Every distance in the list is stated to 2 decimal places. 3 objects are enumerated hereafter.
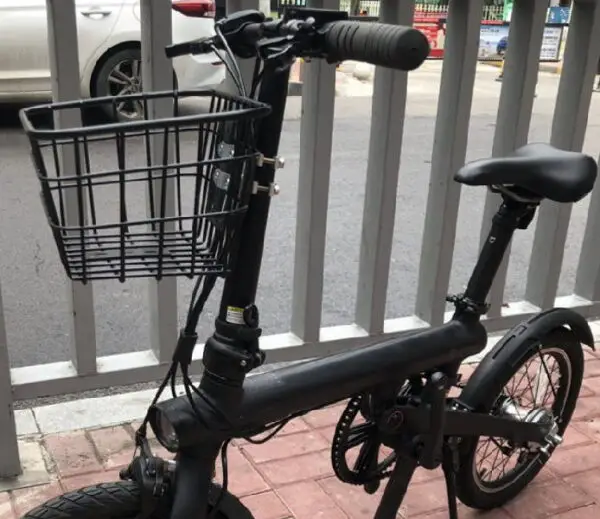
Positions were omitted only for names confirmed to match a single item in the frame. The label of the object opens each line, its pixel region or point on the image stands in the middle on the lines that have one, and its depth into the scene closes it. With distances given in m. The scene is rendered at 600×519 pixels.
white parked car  5.54
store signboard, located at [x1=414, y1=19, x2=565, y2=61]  14.59
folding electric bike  1.36
